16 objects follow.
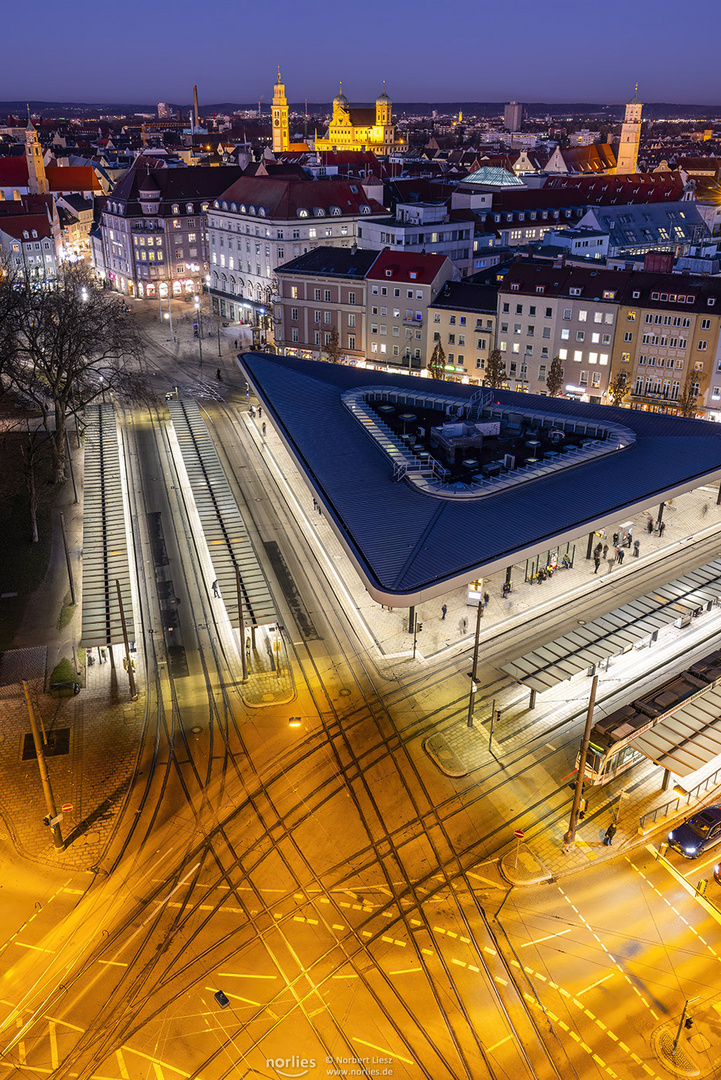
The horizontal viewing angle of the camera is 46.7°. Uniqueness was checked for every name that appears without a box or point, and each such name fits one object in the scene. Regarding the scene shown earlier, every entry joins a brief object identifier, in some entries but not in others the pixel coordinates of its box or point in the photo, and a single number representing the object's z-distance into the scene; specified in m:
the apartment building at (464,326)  95.00
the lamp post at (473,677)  40.94
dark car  35.28
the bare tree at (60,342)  68.31
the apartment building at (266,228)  124.75
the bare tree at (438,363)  95.00
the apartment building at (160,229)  142.00
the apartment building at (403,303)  97.56
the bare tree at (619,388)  86.25
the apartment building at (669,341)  83.50
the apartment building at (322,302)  103.44
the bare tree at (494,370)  90.44
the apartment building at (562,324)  88.38
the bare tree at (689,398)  83.94
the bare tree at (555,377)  88.06
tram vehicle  38.28
